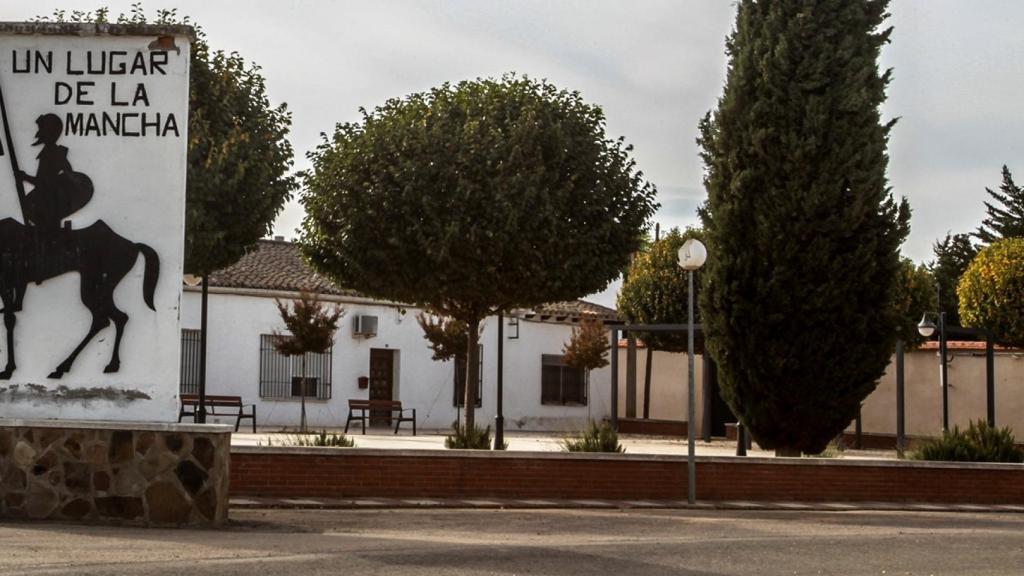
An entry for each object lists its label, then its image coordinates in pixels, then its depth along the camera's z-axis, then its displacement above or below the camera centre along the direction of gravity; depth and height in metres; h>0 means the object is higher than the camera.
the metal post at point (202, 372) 20.44 +0.01
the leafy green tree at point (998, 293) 34.50 +2.22
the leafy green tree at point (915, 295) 32.38 +2.02
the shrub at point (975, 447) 19.75 -0.90
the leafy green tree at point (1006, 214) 61.94 +7.46
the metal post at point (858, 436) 31.21 -1.24
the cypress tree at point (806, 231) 20.06 +2.13
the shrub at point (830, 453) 21.03 -1.12
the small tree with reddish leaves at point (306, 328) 31.03 +1.00
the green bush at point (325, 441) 17.42 -0.83
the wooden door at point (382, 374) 37.22 +0.02
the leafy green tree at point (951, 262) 56.47 +5.20
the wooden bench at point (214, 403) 29.19 -0.64
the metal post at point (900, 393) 28.22 -0.23
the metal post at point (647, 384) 38.95 -0.16
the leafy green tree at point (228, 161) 20.86 +3.17
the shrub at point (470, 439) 18.31 -0.82
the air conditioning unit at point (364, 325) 35.94 +1.26
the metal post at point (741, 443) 23.23 -1.04
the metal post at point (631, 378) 40.28 +0.00
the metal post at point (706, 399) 30.64 -0.44
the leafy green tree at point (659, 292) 35.78 +2.21
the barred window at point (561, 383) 41.19 -0.16
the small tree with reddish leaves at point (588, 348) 36.41 +0.76
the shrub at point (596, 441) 18.17 -0.81
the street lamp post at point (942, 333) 26.94 +0.93
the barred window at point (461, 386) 38.12 -0.27
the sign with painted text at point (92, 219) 12.57 +1.36
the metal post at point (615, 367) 34.16 +0.27
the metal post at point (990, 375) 28.64 +0.16
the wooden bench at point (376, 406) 31.19 -0.71
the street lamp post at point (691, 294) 17.05 +1.02
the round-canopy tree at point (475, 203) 19.75 +2.45
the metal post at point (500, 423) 19.41 -0.68
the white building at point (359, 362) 34.09 +0.32
